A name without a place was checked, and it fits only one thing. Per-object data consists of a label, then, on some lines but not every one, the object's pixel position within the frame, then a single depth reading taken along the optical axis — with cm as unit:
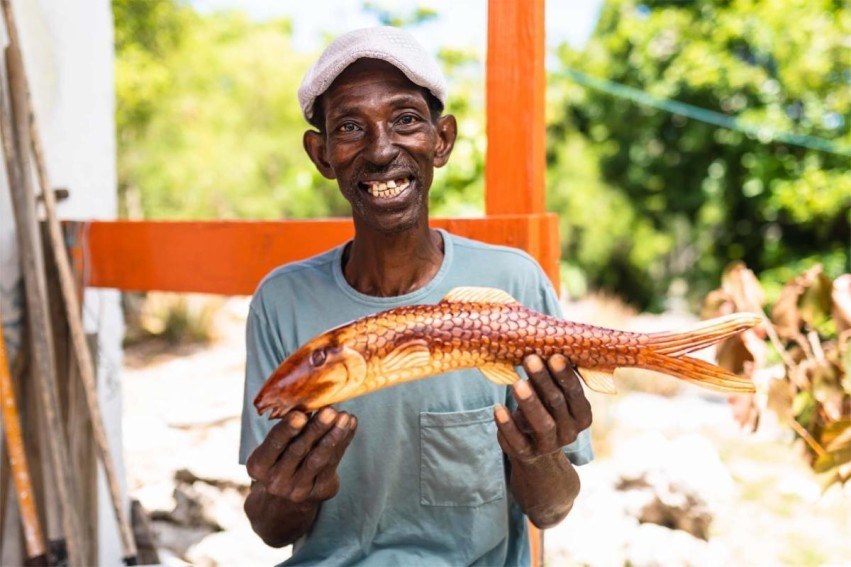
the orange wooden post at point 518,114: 244
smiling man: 183
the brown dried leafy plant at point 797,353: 321
